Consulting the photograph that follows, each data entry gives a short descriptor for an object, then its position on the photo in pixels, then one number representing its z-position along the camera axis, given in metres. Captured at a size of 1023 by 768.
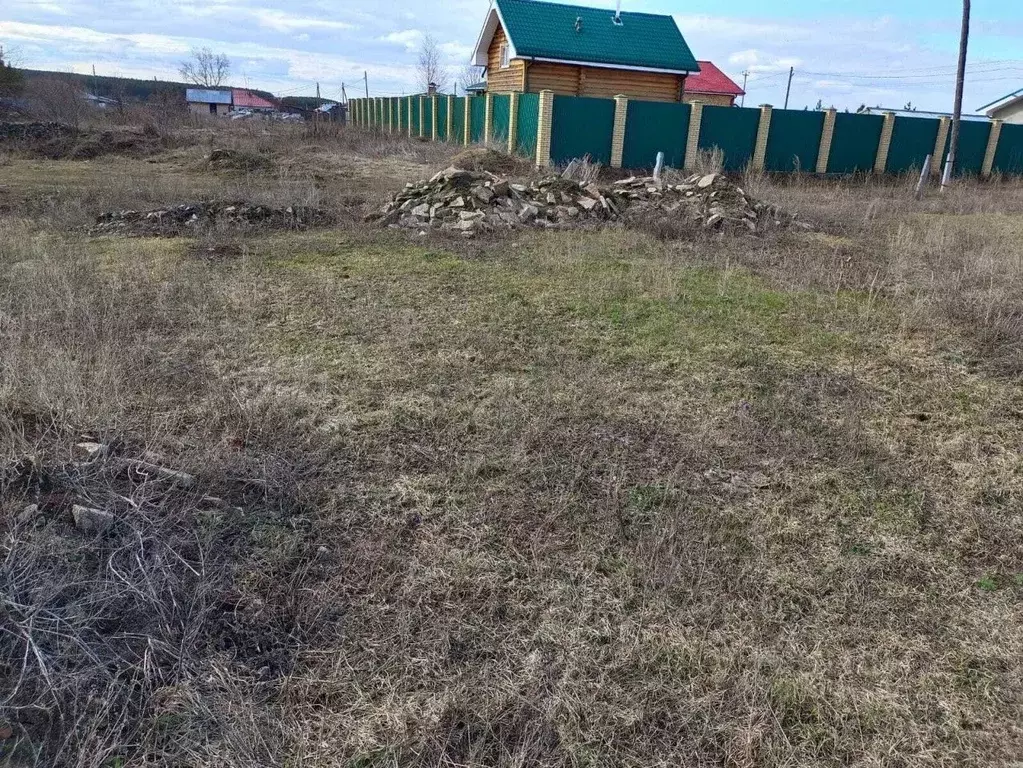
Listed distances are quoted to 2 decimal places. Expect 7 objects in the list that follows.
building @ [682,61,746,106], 33.50
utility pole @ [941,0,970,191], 16.06
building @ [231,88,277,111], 63.16
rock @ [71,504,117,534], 2.73
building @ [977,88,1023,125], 29.89
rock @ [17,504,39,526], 2.63
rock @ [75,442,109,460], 3.15
